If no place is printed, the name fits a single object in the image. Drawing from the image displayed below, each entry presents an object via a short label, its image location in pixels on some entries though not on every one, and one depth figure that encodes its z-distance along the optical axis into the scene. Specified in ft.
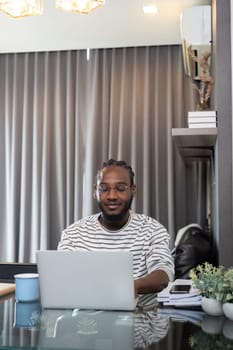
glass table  3.65
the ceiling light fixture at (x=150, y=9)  10.91
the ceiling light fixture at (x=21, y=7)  7.89
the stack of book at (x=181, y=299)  4.98
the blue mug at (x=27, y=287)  5.37
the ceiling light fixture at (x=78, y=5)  7.97
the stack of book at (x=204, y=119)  8.20
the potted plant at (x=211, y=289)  4.51
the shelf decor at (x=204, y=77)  9.93
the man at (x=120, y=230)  6.75
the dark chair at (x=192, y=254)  9.44
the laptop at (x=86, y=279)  4.69
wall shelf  8.21
